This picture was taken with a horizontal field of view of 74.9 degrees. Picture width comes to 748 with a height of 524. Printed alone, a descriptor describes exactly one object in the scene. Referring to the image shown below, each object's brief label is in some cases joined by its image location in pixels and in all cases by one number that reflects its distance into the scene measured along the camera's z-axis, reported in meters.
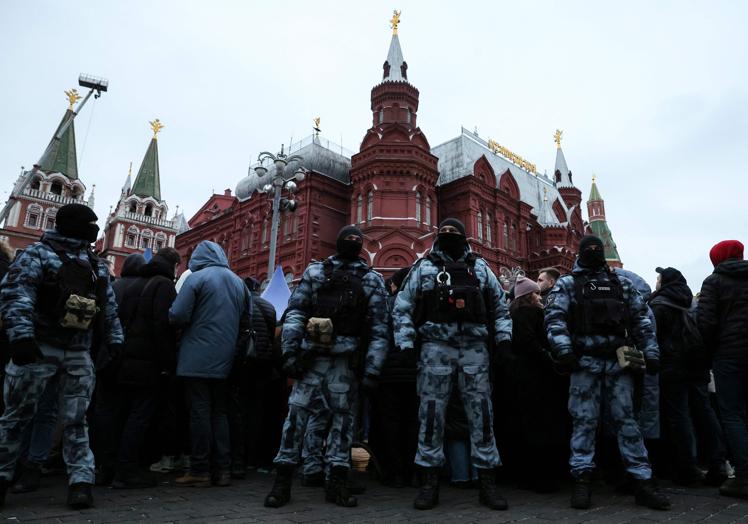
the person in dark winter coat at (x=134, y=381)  4.62
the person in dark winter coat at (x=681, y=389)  5.09
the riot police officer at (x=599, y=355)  4.07
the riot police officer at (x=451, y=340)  4.05
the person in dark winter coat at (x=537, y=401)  4.65
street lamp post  15.11
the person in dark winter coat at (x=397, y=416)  5.06
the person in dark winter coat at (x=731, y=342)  4.38
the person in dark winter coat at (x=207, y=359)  4.79
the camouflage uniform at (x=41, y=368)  3.56
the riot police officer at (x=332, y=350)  4.12
